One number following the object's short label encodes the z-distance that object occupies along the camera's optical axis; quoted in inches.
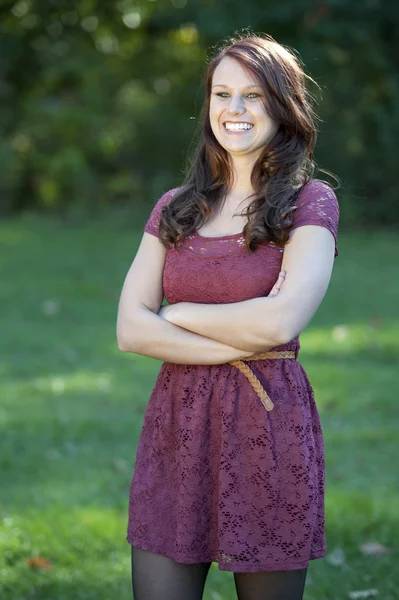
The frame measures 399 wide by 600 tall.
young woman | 213.6
